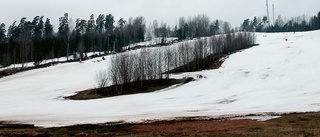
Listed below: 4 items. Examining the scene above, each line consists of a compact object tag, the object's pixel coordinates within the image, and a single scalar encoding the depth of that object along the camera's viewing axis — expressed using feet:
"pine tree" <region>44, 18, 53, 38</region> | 428.97
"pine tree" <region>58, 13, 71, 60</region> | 350.33
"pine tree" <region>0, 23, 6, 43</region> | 417.04
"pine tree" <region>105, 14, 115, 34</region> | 478.02
